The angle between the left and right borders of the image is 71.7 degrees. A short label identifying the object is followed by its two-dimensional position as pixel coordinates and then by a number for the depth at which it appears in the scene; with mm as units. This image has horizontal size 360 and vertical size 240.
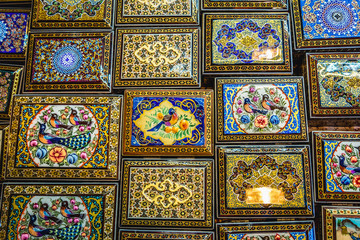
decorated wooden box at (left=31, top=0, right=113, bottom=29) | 500
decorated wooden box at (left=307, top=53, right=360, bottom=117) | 468
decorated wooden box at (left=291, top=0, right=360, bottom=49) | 488
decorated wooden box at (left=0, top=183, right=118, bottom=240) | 438
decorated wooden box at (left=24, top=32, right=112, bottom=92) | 478
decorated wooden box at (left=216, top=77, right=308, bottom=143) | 461
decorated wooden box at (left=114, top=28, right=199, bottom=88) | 477
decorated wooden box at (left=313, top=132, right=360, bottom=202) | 445
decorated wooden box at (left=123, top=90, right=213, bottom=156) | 456
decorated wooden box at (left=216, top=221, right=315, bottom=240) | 438
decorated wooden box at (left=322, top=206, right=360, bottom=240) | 437
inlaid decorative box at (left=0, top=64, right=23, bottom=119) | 477
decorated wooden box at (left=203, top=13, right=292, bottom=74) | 481
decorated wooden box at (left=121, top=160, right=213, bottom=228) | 439
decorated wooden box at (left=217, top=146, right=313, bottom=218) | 442
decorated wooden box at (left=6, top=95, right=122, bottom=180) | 452
